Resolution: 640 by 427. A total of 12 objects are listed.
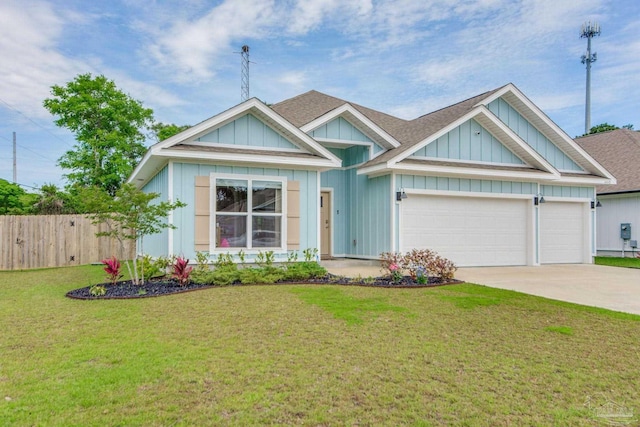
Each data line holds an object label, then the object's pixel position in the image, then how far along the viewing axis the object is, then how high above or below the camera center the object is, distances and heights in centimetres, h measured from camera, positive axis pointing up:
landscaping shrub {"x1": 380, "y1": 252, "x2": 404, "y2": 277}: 973 -110
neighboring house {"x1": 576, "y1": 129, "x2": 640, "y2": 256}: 1716 +59
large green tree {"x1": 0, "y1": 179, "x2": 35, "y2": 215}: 2197 +83
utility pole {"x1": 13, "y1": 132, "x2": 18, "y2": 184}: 3381 +375
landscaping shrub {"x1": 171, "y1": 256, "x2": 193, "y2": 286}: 893 -113
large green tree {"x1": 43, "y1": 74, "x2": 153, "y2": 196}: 2470 +493
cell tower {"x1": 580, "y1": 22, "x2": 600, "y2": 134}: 3822 +1351
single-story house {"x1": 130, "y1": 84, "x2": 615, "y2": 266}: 1066 +90
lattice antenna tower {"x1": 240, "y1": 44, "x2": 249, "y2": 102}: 1939 +624
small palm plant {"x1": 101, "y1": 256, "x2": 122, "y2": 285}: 911 -108
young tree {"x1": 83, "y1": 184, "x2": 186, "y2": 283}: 859 +13
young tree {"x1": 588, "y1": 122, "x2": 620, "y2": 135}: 3386 +662
